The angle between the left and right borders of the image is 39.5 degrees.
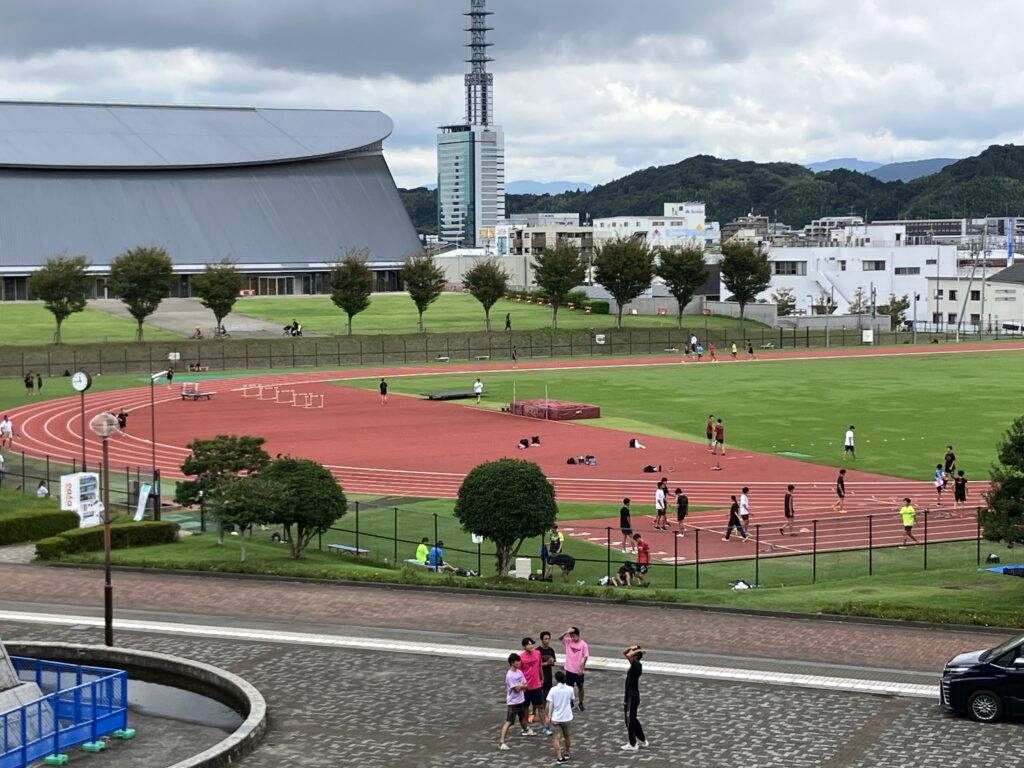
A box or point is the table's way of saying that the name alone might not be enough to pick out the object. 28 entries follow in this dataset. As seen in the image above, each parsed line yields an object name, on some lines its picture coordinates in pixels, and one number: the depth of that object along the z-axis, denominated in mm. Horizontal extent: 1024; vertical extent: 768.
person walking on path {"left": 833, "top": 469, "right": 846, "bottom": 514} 38625
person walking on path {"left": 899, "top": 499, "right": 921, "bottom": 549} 34750
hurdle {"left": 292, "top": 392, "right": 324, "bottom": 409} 66688
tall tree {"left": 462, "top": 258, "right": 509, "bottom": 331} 100562
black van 19797
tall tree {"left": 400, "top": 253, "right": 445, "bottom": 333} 100188
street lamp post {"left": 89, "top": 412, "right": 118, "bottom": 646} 23422
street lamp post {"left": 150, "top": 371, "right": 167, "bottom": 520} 37534
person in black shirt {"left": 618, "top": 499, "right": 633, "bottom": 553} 33938
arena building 118938
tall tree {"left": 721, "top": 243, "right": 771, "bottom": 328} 106062
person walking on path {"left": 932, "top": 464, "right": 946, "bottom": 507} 40562
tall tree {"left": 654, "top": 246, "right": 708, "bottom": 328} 103812
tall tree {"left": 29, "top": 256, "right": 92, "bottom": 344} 87250
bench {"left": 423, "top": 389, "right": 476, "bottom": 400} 67625
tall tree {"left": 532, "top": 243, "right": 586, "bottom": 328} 103375
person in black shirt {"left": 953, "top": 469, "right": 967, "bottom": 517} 38594
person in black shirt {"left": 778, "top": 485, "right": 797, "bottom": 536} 36281
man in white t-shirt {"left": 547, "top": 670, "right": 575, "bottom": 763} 18344
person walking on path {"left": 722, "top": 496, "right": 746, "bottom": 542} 35594
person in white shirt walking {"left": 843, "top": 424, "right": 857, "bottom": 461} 47844
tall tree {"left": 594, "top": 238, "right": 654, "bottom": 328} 102188
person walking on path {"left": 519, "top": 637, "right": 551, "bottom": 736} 18938
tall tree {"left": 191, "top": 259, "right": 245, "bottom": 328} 91675
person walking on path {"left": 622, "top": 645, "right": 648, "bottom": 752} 18469
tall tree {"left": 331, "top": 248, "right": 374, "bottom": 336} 95375
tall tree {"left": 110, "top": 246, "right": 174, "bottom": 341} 89625
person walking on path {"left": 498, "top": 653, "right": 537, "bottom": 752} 18828
